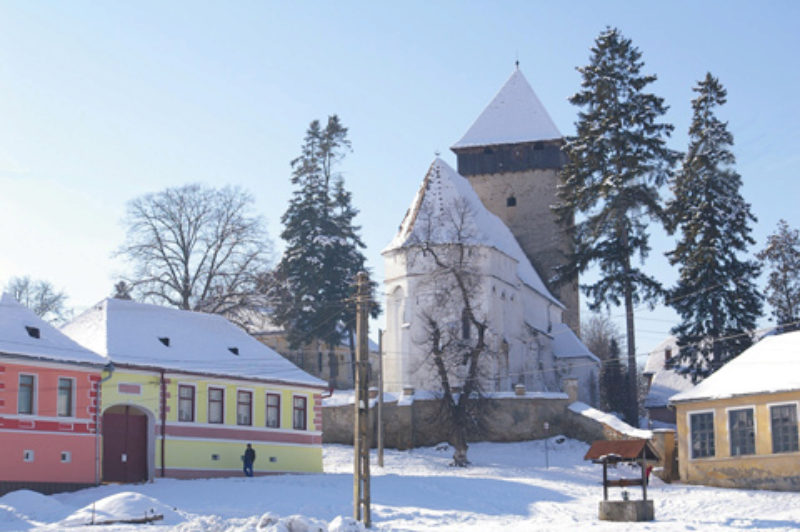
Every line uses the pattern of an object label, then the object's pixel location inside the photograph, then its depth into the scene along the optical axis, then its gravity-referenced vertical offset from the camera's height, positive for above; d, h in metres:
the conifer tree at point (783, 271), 51.66 +6.01
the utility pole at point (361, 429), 24.59 -0.52
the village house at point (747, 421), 33.03 -0.62
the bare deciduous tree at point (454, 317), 44.72 +3.96
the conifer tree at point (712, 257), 47.44 +6.17
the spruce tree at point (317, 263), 61.47 +8.01
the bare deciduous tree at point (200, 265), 52.06 +6.76
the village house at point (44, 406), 30.25 +0.11
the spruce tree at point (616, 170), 50.56 +10.70
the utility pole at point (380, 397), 41.88 +0.32
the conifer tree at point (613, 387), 71.88 +1.03
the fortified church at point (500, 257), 53.28 +7.46
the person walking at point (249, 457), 36.19 -1.61
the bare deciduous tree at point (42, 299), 69.31 +7.01
